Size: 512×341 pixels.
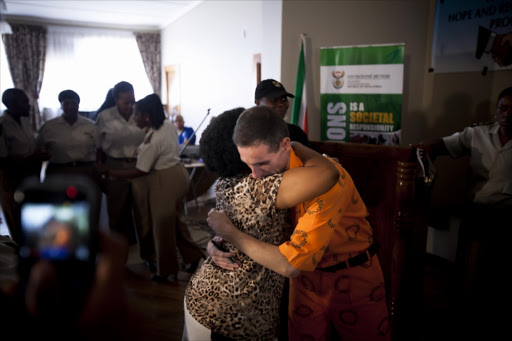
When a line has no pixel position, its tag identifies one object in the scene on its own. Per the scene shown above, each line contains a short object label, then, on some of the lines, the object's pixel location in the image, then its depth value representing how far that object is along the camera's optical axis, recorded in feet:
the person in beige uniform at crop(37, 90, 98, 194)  9.91
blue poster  8.95
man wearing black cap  7.94
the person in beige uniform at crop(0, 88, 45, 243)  9.53
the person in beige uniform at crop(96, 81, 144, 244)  10.16
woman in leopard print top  3.18
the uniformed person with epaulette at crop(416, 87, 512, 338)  7.33
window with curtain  31.09
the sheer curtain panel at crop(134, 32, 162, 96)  33.86
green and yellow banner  9.75
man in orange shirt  3.21
